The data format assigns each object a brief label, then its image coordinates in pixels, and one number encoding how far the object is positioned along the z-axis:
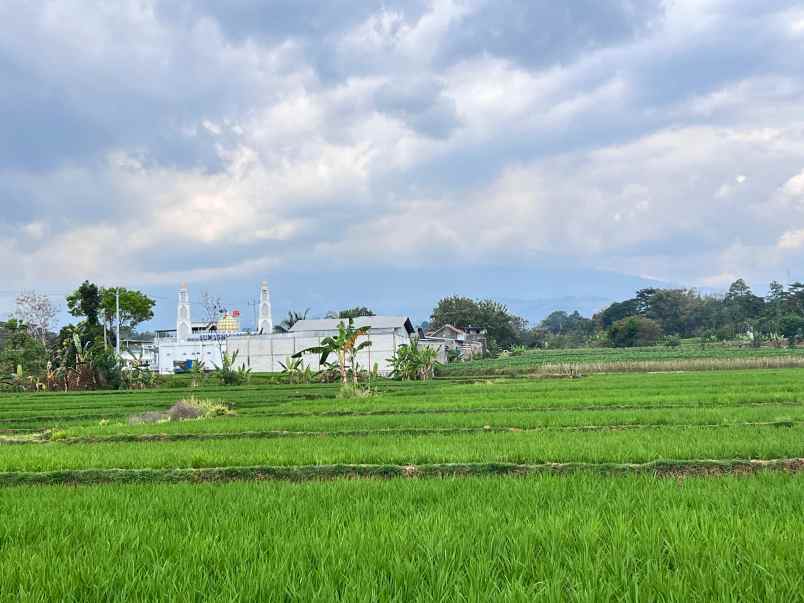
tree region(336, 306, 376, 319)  66.49
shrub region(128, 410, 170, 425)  18.20
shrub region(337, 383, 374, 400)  25.98
